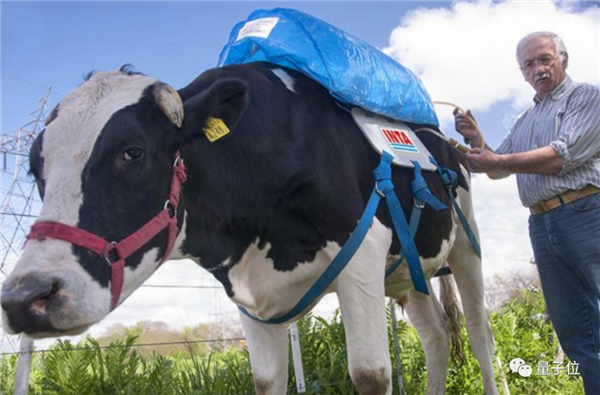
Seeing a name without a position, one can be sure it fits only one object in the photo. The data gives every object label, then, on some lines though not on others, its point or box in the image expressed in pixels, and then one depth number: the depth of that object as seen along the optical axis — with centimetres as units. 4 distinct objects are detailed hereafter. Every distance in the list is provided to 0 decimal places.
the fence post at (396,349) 523
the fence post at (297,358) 453
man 354
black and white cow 211
